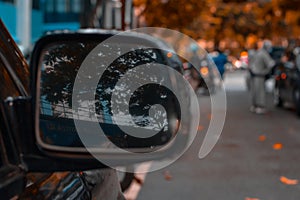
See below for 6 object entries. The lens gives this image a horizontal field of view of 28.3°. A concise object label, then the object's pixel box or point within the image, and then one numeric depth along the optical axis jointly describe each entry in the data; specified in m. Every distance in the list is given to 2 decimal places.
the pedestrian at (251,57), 14.91
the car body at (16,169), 1.80
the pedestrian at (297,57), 14.21
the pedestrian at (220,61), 20.88
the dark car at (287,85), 13.88
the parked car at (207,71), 18.08
